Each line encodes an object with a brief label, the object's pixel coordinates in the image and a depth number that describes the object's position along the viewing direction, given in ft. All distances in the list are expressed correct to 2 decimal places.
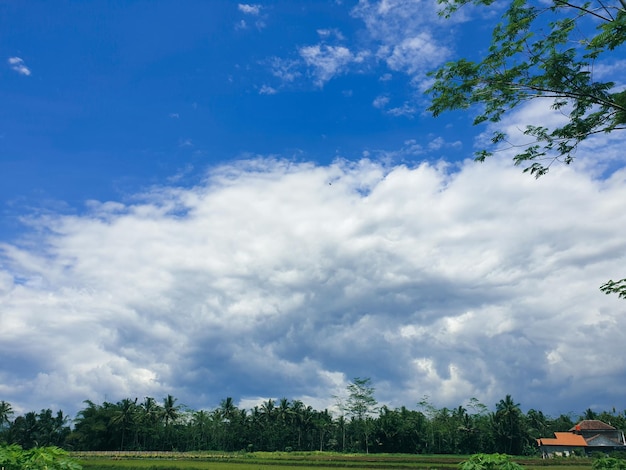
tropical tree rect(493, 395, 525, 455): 246.68
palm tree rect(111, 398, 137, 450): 267.80
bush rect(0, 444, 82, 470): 26.43
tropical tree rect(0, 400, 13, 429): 284.82
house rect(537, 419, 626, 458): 237.02
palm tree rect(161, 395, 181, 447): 299.79
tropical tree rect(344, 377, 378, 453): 297.72
